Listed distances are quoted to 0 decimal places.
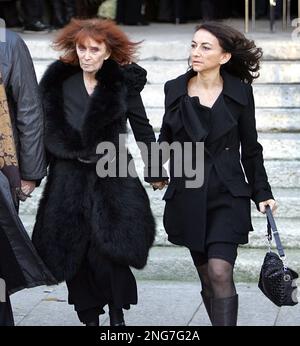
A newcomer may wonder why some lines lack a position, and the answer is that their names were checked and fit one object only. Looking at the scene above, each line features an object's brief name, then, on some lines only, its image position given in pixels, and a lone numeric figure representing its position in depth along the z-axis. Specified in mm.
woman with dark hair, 10859
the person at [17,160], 10773
